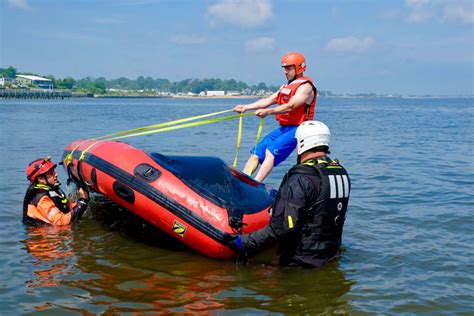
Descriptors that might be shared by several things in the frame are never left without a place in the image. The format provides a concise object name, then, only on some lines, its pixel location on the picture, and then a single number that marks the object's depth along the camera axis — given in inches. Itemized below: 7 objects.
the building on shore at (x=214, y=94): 7706.7
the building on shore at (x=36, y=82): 5447.8
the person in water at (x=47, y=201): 260.7
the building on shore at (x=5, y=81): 4796.8
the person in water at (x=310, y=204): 180.7
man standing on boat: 258.1
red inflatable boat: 213.3
